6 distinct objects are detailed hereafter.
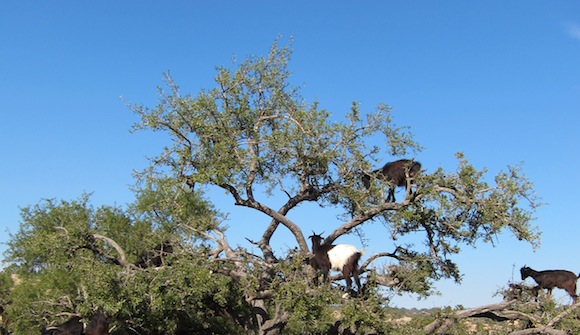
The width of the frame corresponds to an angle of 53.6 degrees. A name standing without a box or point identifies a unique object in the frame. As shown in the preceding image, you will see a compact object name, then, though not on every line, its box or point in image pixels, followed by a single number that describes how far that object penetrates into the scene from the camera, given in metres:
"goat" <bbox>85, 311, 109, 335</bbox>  13.74
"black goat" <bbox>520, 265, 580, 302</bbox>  15.62
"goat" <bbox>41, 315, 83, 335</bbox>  14.18
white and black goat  14.20
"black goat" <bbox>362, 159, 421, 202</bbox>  15.10
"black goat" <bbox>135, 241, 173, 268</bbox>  15.83
